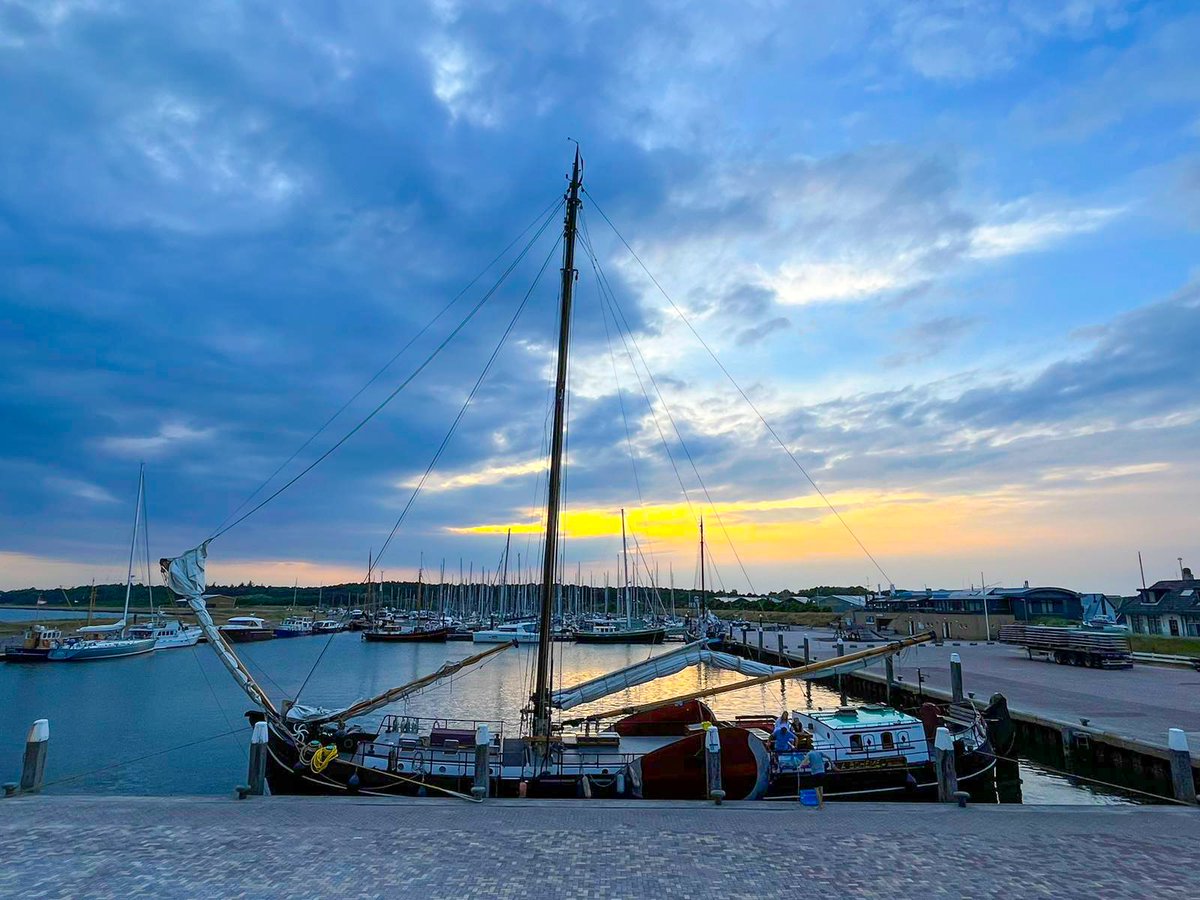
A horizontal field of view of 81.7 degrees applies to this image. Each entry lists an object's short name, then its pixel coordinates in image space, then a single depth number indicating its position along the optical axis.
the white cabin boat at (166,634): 81.25
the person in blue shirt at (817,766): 18.91
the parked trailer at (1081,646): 42.94
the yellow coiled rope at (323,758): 17.94
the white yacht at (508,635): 93.38
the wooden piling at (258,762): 15.19
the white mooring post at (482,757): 15.23
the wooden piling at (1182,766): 14.64
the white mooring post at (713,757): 15.06
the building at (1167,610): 60.28
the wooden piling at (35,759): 14.97
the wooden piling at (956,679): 30.67
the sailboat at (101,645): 68.38
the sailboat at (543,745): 17.66
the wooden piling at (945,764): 14.90
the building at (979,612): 72.31
